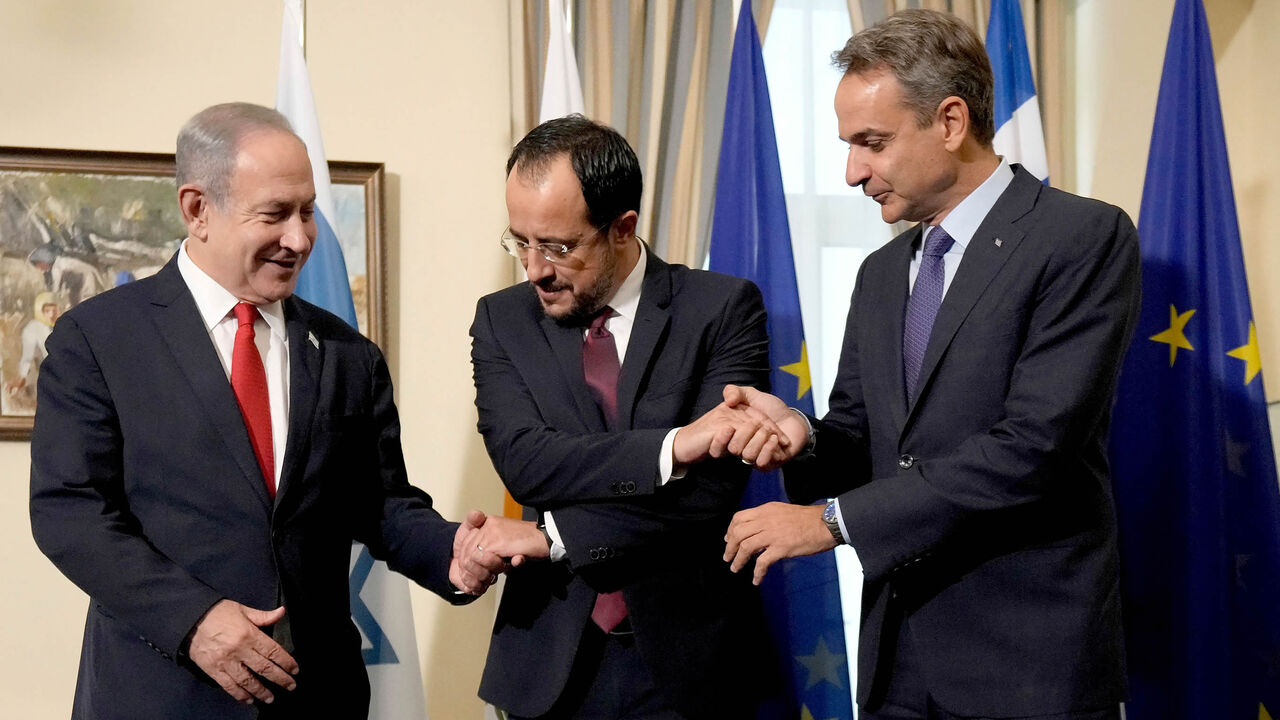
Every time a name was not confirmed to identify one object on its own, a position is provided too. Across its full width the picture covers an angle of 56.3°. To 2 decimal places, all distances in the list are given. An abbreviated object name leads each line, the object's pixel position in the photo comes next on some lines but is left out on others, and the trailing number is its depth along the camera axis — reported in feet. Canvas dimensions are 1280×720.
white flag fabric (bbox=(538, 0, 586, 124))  13.08
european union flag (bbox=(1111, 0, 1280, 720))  11.68
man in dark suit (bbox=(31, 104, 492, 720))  6.83
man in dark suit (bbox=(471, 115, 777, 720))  7.57
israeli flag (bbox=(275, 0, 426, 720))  12.35
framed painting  12.92
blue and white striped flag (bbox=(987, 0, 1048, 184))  12.82
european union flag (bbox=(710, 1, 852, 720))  12.26
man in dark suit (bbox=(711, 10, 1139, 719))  6.99
